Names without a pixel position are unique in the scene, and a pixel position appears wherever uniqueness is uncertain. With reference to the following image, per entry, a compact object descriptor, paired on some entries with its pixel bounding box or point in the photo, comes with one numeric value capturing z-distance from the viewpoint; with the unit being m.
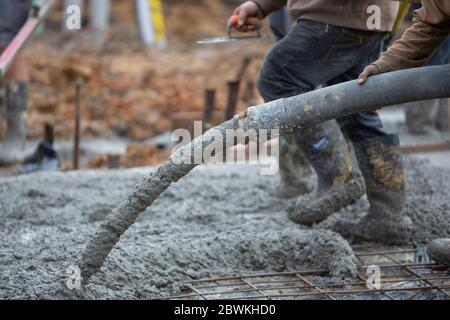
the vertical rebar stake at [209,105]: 12.07
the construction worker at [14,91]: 11.51
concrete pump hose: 5.51
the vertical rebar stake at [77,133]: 10.94
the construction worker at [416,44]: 5.60
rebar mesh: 5.89
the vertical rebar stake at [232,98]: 11.54
